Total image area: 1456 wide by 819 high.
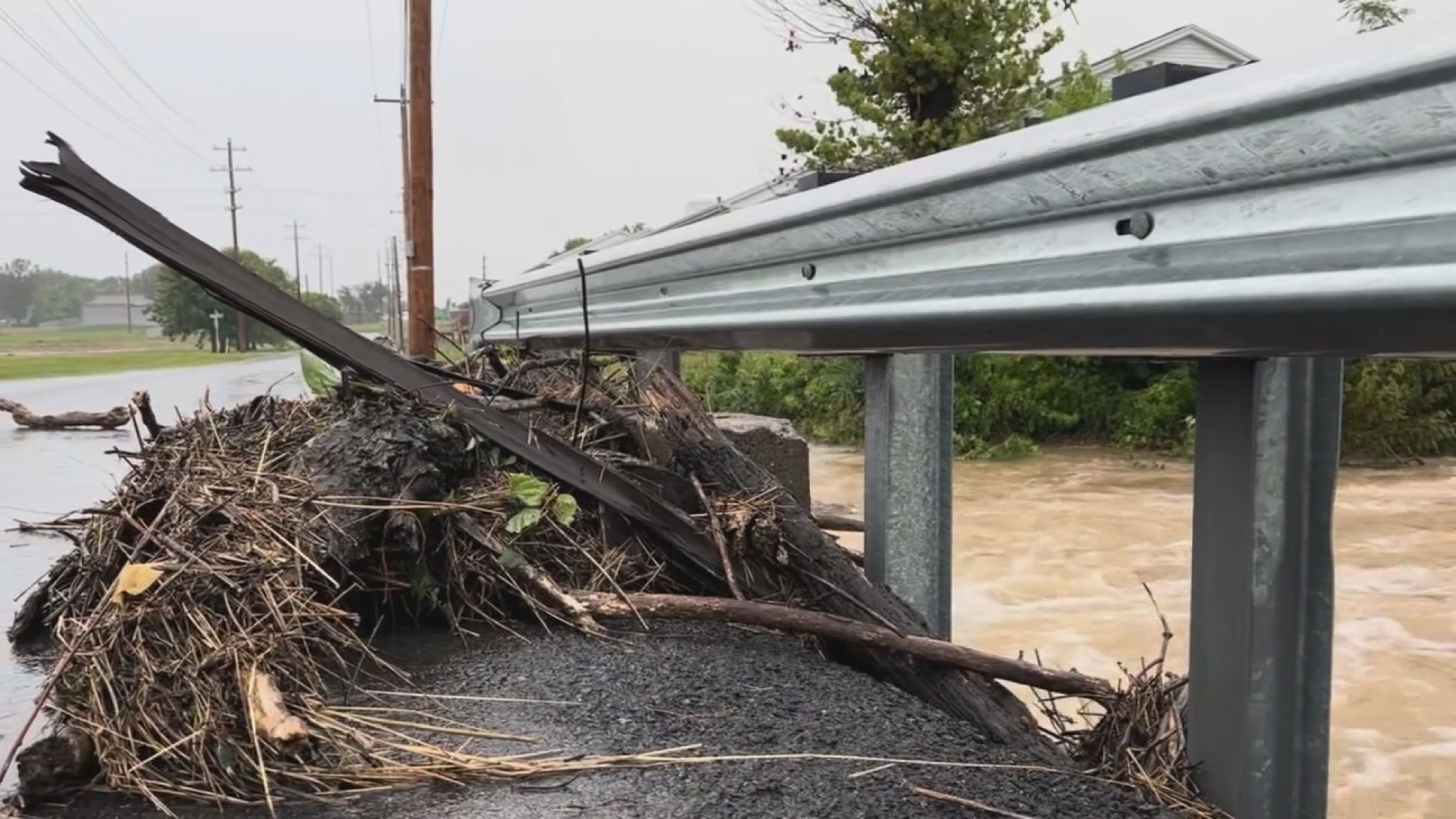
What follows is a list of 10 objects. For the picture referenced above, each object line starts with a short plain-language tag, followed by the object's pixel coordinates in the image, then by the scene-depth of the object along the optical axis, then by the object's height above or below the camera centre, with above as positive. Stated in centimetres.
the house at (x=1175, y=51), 1838 +494
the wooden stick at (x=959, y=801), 168 -72
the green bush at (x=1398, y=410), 1435 -104
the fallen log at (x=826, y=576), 240 -60
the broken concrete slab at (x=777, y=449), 440 -45
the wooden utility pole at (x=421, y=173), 1323 +205
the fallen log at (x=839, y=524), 404 -70
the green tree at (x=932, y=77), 1608 +393
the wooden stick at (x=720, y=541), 268 -51
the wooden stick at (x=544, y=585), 256 -59
